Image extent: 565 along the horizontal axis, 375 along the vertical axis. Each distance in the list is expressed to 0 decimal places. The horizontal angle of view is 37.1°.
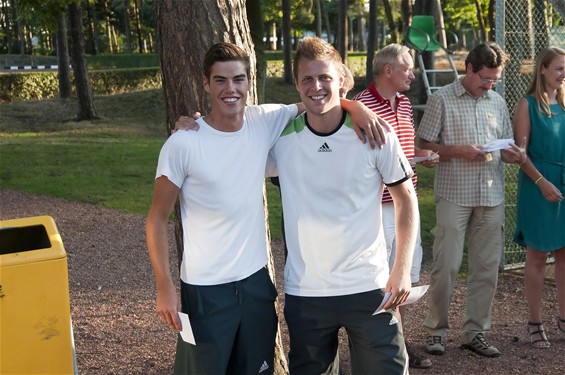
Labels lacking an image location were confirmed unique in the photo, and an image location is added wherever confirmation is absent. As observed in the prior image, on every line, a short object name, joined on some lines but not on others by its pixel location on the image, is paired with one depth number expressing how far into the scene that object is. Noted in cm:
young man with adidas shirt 362
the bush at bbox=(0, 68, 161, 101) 3070
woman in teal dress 610
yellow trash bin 340
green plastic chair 1806
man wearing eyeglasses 575
